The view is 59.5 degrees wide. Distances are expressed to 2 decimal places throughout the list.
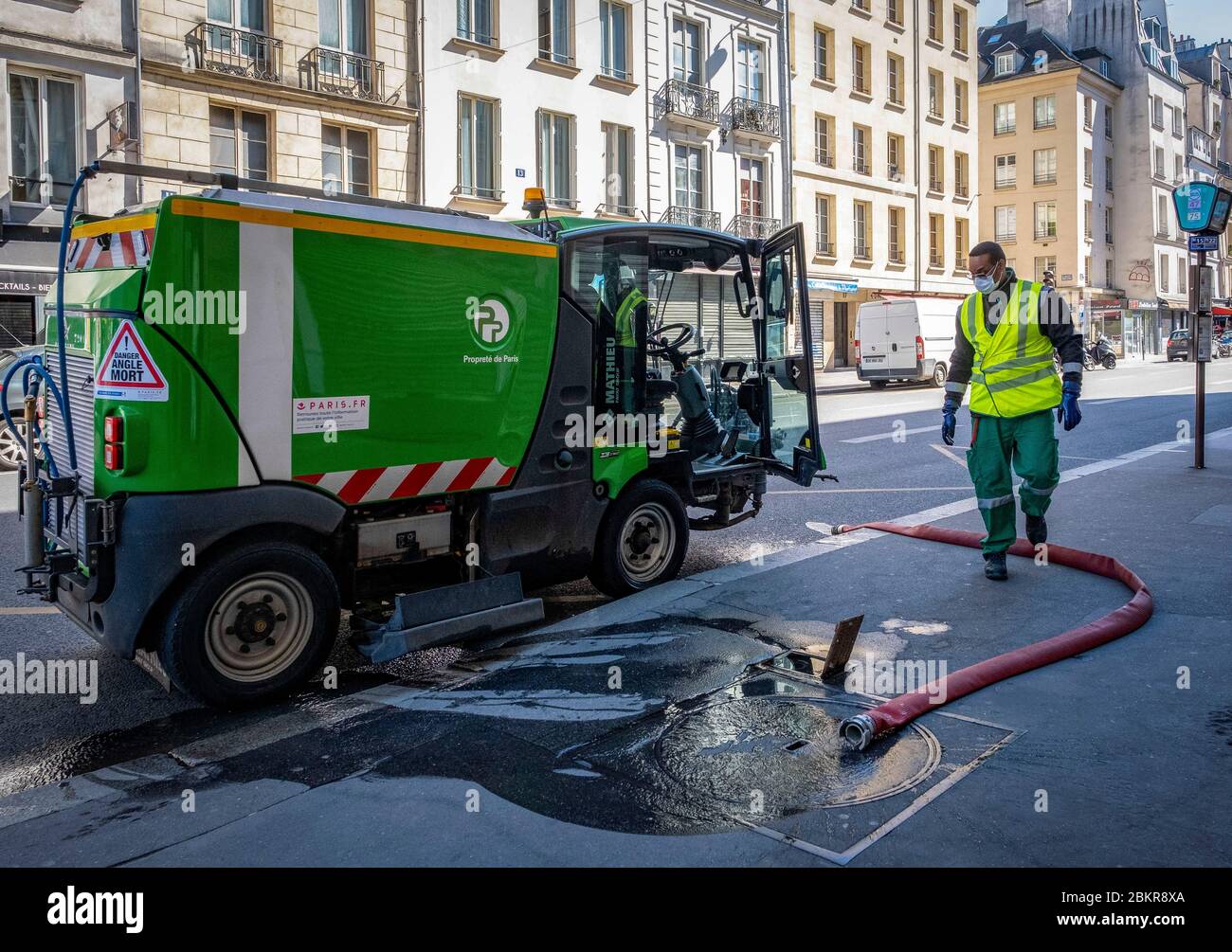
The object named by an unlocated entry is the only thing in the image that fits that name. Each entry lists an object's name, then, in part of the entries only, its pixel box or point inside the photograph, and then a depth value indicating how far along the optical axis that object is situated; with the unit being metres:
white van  30.38
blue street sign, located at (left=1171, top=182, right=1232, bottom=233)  11.09
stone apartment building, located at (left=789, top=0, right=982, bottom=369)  38.16
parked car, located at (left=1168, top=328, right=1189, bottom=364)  53.44
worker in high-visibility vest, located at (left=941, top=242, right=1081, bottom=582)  6.56
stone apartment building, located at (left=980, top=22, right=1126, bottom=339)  56.28
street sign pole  11.27
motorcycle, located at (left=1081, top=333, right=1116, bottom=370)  47.16
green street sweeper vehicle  4.52
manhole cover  3.67
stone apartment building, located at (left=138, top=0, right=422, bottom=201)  20.81
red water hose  4.10
